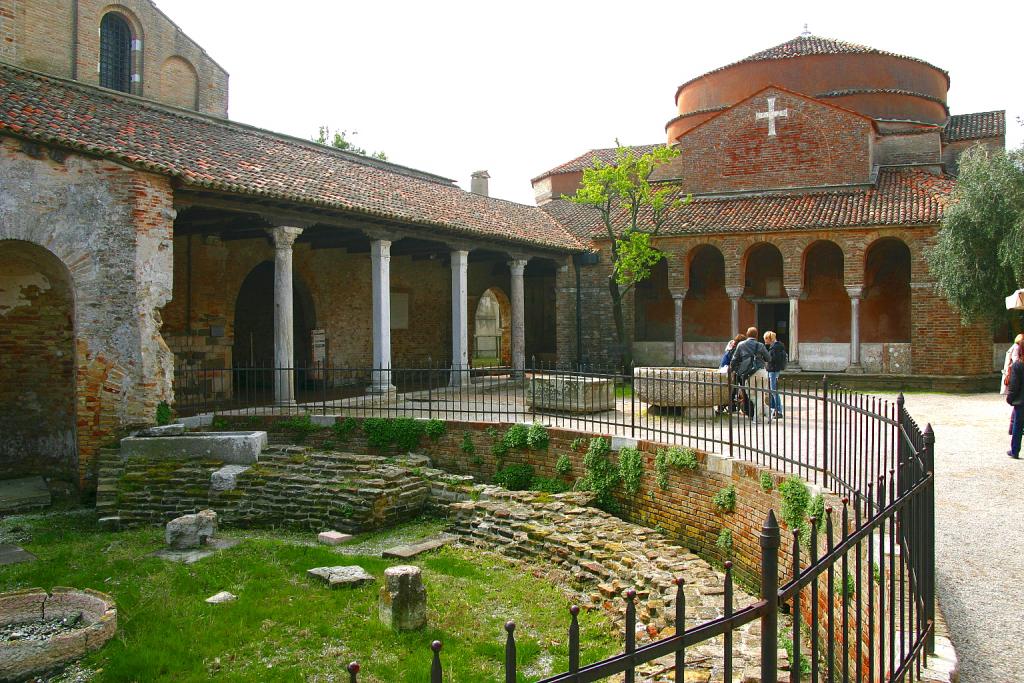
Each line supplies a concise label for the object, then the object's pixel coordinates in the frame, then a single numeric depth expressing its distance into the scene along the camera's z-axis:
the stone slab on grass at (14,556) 8.20
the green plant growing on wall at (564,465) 10.70
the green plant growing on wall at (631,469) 9.83
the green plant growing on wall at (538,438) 11.05
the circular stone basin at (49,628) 5.71
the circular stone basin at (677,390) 11.80
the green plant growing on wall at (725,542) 8.36
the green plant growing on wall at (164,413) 11.22
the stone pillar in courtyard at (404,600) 6.44
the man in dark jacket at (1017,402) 9.53
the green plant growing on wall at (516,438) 11.26
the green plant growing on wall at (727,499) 8.40
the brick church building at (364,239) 10.87
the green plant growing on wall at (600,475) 10.14
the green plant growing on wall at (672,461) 9.11
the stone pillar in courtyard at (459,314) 17.50
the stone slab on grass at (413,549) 8.46
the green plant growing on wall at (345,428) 12.33
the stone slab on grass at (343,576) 7.42
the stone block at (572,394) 12.48
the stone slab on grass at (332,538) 9.08
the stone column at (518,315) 19.81
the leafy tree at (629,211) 21.03
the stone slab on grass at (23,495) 10.37
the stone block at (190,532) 8.62
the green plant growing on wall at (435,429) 11.95
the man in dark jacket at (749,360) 11.98
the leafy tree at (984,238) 17.11
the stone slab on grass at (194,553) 8.26
